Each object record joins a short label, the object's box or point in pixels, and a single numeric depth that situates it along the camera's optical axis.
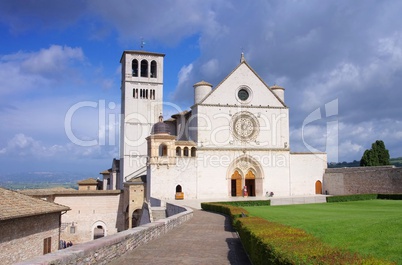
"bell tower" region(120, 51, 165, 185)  51.69
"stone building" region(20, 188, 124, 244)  43.22
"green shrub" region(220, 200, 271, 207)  32.50
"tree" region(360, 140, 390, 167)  53.66
